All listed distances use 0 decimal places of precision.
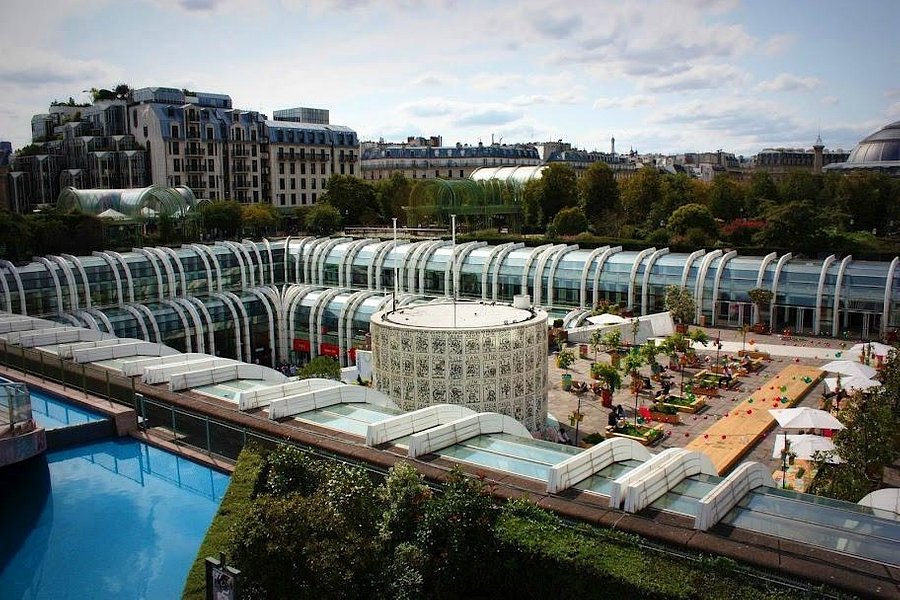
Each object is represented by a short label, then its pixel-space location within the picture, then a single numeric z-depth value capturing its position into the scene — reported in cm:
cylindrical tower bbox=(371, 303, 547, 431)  2586
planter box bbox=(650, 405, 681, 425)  3070
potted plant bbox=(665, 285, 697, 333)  4478
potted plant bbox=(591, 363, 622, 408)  3139
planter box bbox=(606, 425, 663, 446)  2824
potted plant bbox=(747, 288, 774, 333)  4541
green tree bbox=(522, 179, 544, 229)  8681
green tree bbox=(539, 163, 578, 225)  8581
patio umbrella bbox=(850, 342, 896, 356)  3612
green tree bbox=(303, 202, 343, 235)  8062
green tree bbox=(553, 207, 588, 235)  7588
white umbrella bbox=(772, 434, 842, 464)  2285
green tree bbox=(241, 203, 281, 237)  8081
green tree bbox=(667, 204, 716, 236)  6688
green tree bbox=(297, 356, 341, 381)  3353
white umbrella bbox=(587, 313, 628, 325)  4475
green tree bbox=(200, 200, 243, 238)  7375
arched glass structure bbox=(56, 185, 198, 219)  6600
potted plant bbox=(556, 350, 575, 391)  3566
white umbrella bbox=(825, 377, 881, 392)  3027
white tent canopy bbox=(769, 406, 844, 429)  2475
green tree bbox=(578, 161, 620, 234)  8469
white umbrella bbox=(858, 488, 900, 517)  1706
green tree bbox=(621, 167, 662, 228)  8400
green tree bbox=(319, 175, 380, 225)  9106
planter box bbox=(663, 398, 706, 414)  3200
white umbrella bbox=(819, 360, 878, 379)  3131
